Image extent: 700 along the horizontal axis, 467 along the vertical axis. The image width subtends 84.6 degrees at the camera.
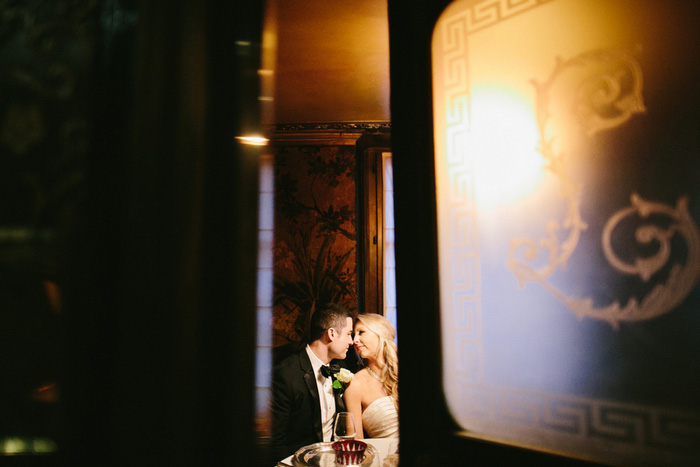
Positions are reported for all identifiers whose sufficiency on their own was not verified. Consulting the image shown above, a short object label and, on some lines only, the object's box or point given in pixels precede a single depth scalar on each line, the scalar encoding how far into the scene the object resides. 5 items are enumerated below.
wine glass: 1.53
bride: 2.18
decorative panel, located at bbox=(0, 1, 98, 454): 0.74
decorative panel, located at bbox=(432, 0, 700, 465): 0.60
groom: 2.05
